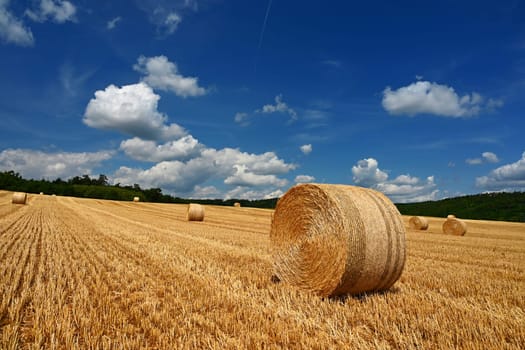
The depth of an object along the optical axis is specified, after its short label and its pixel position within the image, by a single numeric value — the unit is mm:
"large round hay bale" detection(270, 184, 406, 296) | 4988
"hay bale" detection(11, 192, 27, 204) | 31020
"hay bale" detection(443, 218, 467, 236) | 20578
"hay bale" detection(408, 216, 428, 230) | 24000
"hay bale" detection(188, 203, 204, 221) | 23594
